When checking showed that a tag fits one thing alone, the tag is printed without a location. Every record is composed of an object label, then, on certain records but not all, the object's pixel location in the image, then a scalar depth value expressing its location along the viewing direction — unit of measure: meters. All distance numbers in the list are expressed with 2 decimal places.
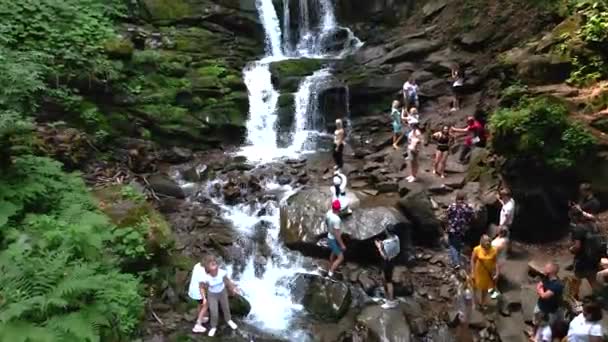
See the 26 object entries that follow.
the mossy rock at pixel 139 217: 10.39
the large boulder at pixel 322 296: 10.62
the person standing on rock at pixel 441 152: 13.95
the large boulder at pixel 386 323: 9.73
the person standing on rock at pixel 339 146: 15.43
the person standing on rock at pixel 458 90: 17.70
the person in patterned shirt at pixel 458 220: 10.77
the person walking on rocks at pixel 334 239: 10.98
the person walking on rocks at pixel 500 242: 9.98
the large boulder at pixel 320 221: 12.18
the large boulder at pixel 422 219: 12.73
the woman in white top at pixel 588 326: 7.26
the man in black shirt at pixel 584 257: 9.10
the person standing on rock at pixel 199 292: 9.09
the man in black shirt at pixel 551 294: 8.09
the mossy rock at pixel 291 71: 20.64
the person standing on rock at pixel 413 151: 14.15
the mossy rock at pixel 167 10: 21.12
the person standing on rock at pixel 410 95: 17.64
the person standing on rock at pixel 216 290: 8.93
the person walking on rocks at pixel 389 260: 10.67
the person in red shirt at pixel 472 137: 14.48
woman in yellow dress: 9.64
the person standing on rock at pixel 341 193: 12.47
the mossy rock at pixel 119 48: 17.08
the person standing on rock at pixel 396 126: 16.59
